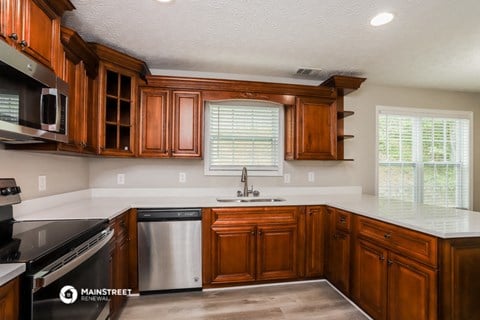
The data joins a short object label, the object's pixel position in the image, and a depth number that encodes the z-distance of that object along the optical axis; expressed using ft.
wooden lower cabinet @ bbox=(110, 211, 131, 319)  6.61
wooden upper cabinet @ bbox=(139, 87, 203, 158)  9.24
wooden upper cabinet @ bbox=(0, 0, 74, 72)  4.28
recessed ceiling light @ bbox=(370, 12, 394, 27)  6.51
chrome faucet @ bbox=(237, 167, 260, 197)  10.31
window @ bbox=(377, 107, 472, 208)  12.11
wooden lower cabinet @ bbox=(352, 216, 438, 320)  5.29
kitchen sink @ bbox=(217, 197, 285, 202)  9.79
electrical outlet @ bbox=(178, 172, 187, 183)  10.35
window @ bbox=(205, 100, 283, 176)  10.66
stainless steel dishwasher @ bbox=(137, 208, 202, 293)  8.14
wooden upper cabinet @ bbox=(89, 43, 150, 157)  8.08
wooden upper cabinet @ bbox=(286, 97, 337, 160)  10.35
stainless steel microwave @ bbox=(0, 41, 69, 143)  4.03
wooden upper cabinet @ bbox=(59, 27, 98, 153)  6.23
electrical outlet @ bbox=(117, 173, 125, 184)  9.94
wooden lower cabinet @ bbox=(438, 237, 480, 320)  5.08
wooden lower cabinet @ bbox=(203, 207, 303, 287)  8.53
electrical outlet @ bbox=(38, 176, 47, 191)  6.86
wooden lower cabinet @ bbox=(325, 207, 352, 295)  8.07
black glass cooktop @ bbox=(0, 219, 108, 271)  3.58
